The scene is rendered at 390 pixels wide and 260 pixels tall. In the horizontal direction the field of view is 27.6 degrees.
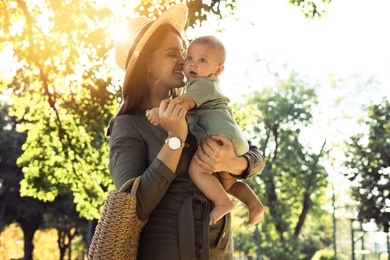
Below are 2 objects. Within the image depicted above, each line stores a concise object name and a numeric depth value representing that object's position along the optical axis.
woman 3.30
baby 3.44
